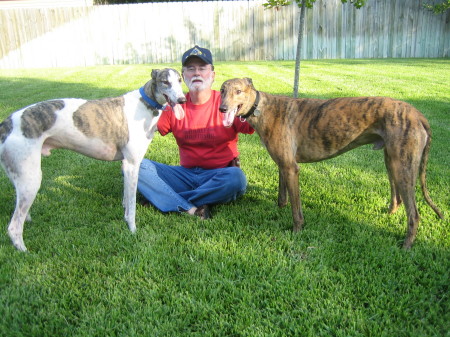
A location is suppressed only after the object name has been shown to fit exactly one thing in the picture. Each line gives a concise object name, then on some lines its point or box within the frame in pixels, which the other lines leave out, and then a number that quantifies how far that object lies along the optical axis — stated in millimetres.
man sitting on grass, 3820
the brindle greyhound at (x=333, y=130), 2928
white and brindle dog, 2963
